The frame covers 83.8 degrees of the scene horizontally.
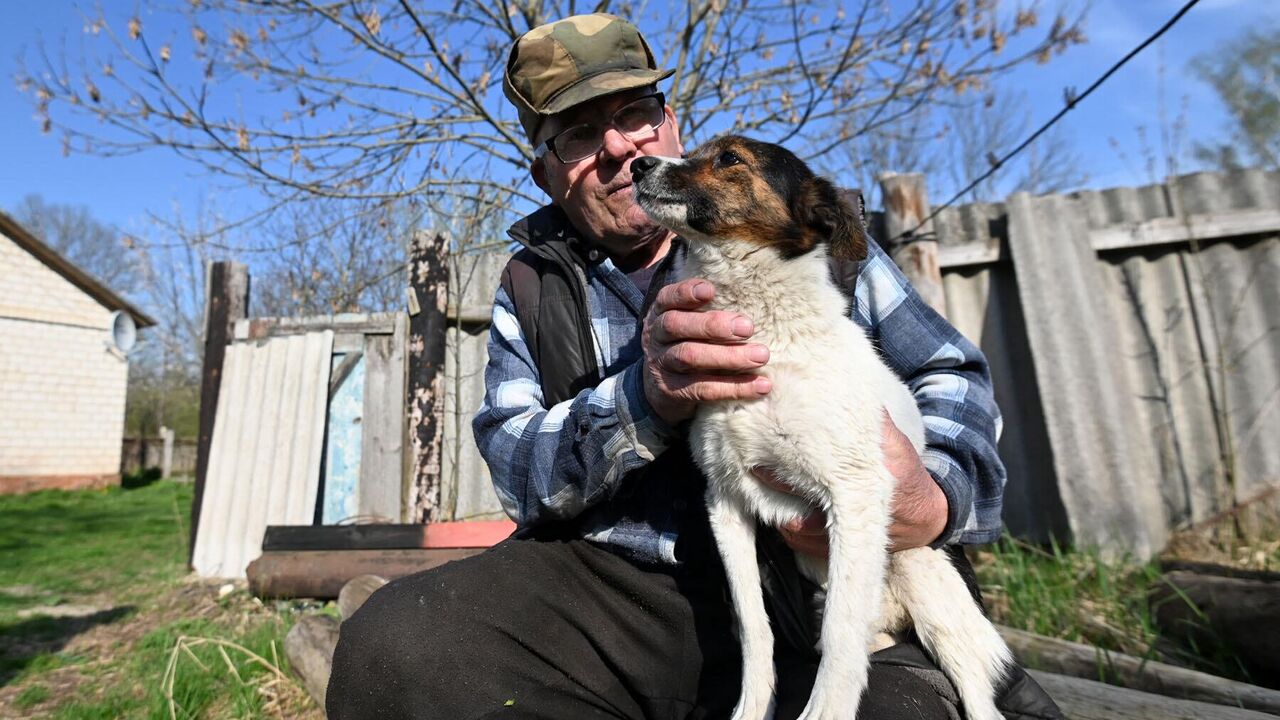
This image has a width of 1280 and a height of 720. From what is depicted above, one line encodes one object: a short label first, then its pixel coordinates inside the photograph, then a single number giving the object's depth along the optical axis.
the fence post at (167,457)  21.97
